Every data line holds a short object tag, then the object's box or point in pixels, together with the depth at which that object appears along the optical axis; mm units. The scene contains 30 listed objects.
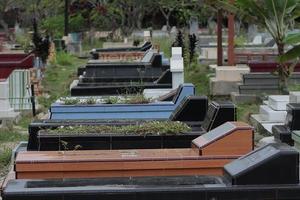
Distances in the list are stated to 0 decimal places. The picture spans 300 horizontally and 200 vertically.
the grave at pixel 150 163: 6797
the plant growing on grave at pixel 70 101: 12648
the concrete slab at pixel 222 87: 17572
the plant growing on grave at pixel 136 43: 34503
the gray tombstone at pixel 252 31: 43262
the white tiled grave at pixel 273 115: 12203
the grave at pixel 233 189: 5711
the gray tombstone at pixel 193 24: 36891
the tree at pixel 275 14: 15016
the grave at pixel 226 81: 17594
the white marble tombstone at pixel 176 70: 15125
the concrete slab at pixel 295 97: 11112
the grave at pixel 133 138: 8469
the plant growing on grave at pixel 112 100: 12753
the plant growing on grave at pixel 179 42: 23969
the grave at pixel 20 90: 16594
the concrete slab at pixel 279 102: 12375
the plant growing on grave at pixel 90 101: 12700
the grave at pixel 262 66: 17897
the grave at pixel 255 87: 16422
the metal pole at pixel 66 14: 38412
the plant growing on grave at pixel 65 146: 8266
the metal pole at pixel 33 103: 15817
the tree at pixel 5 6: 47469
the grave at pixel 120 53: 25538
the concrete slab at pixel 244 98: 16347
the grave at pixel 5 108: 14839
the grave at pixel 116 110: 12180
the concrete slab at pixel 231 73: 17688
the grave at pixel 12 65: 21156
